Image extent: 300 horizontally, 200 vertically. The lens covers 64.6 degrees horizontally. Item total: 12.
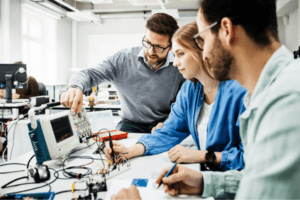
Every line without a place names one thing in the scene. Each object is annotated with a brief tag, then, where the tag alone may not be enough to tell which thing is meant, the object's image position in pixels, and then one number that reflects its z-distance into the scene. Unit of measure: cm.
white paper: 83
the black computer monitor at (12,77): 357
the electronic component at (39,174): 98
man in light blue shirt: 42
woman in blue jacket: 115
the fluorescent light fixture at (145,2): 474
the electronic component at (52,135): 112
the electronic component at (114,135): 152
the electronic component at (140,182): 89
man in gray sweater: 191
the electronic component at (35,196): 80
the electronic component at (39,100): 348
